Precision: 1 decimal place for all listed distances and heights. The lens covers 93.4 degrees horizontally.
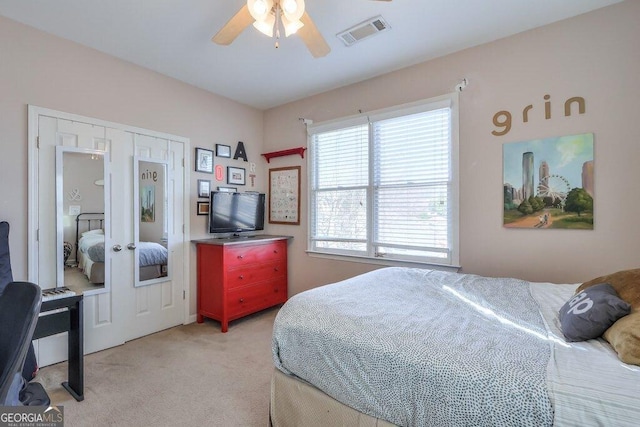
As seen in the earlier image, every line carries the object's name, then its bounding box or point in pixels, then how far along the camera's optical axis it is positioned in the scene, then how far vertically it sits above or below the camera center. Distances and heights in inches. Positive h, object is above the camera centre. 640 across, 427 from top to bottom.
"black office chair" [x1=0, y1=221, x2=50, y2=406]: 38.1 -20.5
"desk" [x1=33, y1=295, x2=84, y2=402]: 83.8 -33.1
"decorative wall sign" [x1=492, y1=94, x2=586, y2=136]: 93.9 +33.2
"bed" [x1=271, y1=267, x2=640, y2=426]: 38.4 -22.5
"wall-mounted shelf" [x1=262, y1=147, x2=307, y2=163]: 159.9 +33.4
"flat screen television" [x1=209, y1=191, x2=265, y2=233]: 144.6 +0.7
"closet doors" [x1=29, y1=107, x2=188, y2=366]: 101.0 -2.0
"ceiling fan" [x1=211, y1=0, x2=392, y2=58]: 68.8 +48.1
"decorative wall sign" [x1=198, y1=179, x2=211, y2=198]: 147.0 +12.7
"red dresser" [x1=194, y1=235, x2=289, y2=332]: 133.6 -29.7
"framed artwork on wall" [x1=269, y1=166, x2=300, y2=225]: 163.7 +10.0
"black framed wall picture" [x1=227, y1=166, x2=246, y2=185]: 159.3 +20.5
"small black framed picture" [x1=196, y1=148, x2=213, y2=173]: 145.2 +26.2
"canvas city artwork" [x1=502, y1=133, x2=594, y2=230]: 92.5 +9.5
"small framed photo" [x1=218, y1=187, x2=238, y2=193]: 155.8 +12.8
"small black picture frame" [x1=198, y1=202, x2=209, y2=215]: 147.5 +2.7
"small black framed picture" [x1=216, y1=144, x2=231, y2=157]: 154.0 +32.7
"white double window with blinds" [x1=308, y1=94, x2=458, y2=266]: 118.3 +12.5
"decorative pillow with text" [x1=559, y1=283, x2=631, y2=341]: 49.4 -17.5
